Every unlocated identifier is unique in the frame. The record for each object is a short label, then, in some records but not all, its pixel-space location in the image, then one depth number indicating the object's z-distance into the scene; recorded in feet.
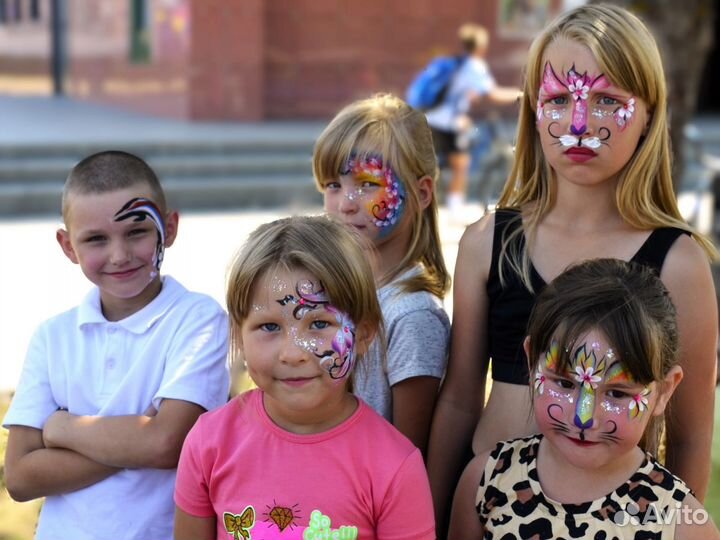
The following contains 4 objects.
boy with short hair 8.63
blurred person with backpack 32.58
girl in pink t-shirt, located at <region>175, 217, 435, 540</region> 7.49
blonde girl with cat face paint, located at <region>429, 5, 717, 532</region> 8.21
